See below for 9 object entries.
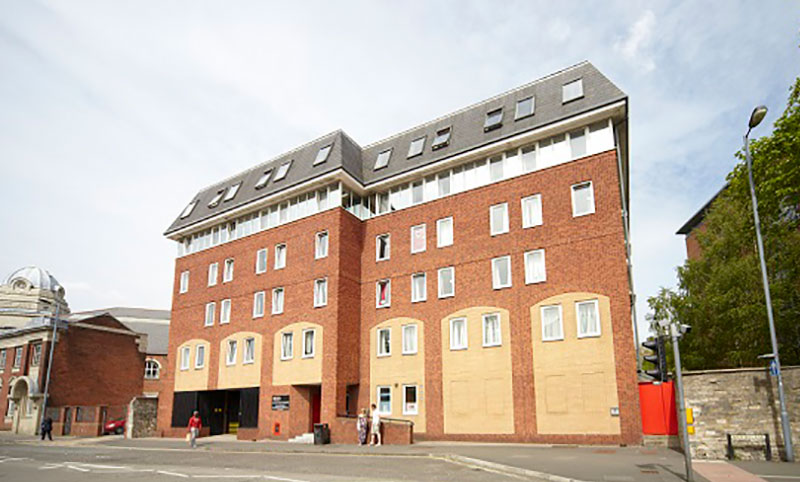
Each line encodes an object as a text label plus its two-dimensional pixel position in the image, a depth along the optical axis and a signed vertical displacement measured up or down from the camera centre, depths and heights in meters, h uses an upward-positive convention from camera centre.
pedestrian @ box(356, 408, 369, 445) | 23.48 -1.76
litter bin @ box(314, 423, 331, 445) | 24.80 -2.15
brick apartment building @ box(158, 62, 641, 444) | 22.16 +4.61
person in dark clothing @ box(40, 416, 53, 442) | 34.26 -2.53
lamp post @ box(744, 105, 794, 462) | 15.41 +2.65
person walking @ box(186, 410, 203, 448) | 25.83 -1.99
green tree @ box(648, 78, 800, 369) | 19.86 +5.82
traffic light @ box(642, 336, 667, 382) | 11.55 +0.50
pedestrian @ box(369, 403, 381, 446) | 22.91 -1.68
